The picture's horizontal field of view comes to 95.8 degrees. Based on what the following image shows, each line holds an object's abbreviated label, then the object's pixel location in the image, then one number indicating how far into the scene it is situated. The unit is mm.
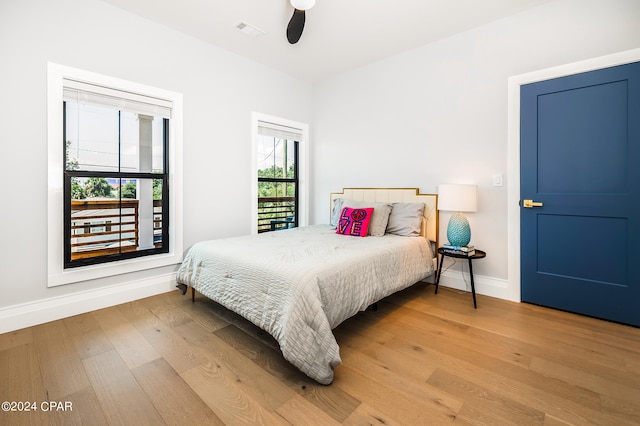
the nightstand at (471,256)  2617
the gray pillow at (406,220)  3098
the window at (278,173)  3854
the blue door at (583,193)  2242
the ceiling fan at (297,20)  2246
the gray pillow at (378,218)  3109
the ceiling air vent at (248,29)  2876
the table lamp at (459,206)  2779
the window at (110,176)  2361
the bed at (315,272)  1608
